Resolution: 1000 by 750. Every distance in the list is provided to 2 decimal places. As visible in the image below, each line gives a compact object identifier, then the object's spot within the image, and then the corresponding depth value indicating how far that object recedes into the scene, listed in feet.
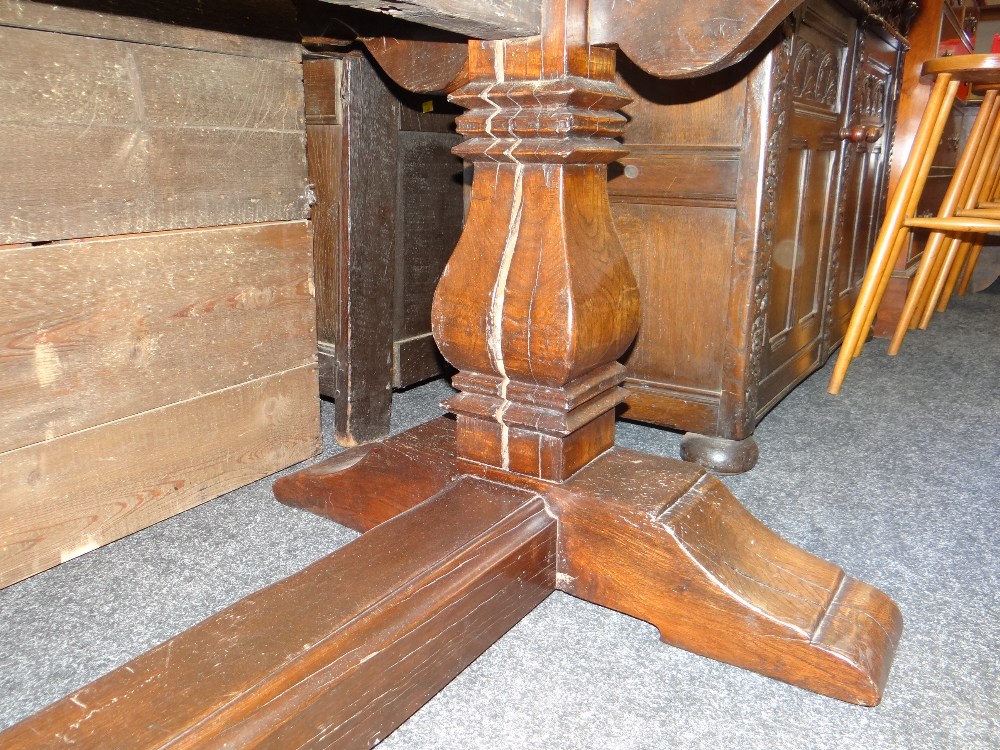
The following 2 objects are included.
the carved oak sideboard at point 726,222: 4.04
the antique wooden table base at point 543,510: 2.20
